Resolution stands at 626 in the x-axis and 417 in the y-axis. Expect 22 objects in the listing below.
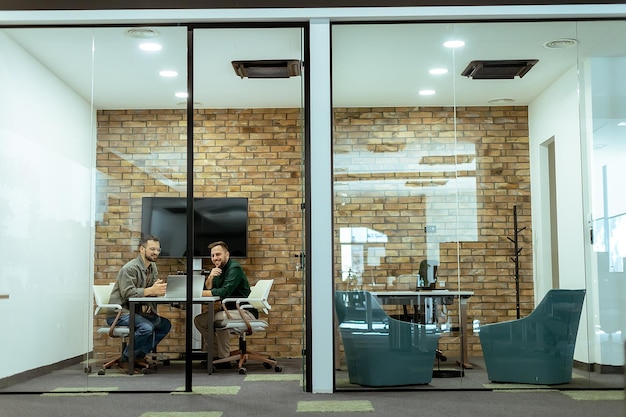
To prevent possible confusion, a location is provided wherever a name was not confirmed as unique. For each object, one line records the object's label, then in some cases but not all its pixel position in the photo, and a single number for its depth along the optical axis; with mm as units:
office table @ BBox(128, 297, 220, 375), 6059
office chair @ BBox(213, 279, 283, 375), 7570
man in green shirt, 7516
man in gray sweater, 6125
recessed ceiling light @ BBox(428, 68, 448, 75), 6211
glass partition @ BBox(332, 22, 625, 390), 6023
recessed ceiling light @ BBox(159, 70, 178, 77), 6375
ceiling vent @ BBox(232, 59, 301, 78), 6992
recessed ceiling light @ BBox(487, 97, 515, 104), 6145
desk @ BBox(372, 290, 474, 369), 6008
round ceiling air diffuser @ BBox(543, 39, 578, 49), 6293
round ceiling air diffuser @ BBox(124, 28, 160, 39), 6325
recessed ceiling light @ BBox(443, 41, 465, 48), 6258
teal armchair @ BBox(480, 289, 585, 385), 6035
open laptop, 6199
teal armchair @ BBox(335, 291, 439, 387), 6035
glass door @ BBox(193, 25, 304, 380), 8891
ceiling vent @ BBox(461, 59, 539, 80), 6189
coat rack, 6008
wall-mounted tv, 9461
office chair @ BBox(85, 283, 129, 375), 6047
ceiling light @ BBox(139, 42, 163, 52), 6387
